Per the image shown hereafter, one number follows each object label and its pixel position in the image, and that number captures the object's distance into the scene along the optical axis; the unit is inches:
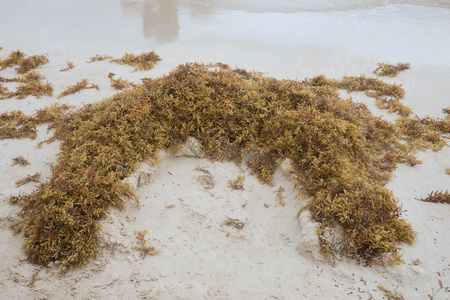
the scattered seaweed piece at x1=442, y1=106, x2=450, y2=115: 266.6
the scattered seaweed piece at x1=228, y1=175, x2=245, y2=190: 172.1
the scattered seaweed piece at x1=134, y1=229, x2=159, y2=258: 132.9
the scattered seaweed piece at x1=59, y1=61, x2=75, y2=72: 324.7
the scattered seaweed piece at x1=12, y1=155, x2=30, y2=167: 184.1
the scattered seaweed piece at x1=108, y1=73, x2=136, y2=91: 290.8
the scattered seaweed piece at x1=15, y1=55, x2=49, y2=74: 329.7
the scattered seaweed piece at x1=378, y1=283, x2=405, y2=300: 118.6
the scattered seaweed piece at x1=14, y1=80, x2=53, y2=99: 274.6
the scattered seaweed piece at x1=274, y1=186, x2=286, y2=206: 164.5
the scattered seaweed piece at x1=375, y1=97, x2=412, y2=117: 261.1
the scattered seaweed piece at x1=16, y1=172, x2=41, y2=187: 168.0
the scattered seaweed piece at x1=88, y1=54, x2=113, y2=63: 348.5
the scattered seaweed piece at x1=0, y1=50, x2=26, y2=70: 341.1
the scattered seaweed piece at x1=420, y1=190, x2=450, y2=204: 166.9
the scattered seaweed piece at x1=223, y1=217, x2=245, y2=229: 150.3
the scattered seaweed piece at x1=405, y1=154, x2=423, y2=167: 195.9
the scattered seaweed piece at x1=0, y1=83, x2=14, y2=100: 272.8
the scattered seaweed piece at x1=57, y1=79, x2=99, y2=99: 272.2
